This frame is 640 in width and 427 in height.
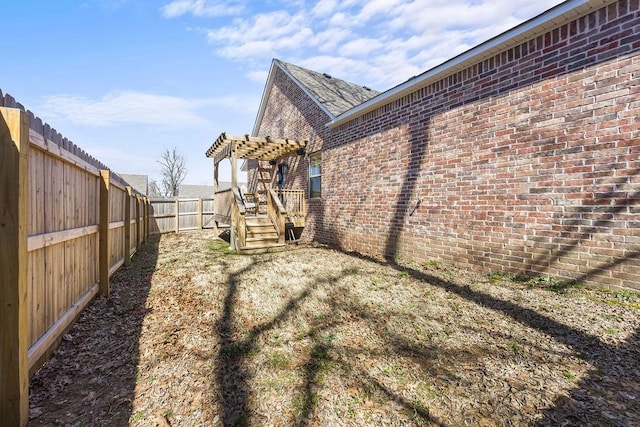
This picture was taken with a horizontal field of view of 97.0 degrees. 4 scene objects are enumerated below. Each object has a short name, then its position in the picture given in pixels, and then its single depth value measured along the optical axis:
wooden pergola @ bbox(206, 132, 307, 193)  8.33
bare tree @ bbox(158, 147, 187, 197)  39.91
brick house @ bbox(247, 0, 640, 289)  3.52
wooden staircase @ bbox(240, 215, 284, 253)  7.82
